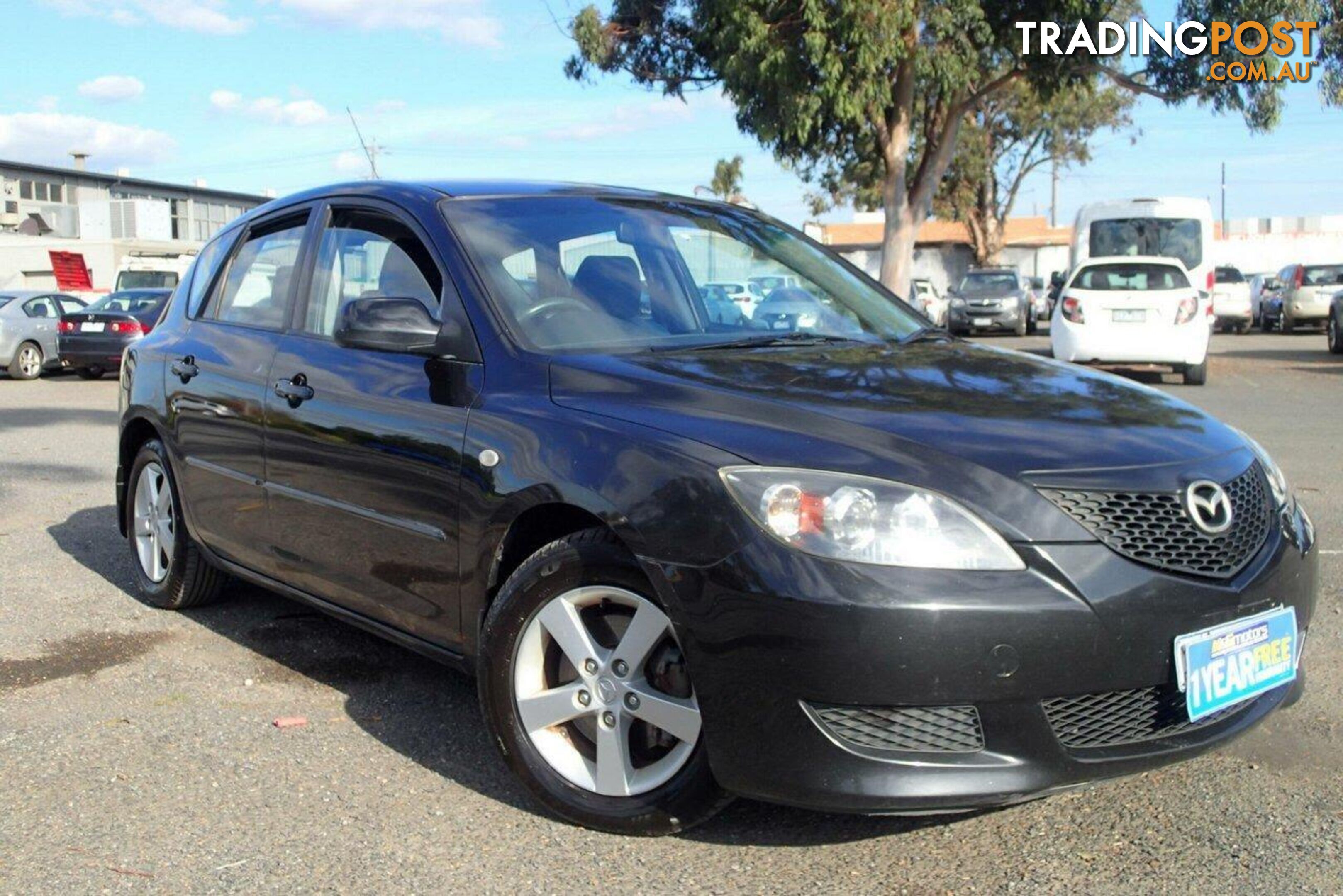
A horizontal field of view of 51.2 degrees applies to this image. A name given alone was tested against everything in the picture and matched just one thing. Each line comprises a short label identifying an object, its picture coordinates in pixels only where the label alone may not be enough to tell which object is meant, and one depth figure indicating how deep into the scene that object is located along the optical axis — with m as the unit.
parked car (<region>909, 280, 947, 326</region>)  32.69
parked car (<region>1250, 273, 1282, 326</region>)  36.34
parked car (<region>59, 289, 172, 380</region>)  20.09
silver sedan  21.20
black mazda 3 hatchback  2.94
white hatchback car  17.16
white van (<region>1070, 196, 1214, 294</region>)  24.41
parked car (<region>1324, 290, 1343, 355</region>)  22.75
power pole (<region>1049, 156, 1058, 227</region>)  81.25
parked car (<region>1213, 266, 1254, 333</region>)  34.62
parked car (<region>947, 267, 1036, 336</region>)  33.44
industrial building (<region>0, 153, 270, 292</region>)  43.97
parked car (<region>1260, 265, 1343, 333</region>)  31.69
